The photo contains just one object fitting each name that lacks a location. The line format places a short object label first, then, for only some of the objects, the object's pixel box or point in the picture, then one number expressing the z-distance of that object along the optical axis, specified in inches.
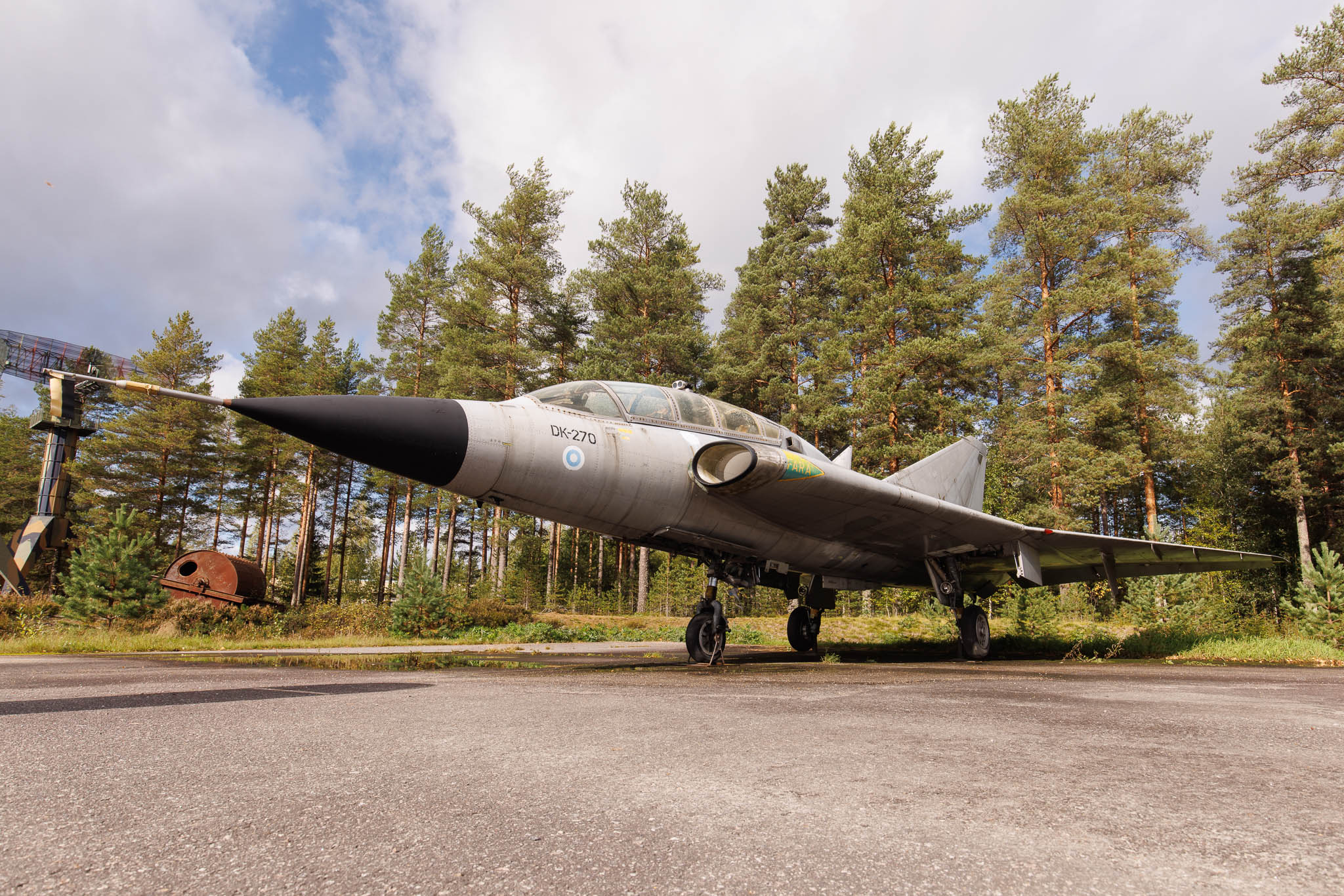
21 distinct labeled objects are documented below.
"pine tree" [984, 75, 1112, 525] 932.6
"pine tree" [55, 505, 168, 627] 512.1
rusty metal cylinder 573.0
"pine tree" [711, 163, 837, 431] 1111.6
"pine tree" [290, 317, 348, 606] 1302.9
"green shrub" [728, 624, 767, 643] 621.9
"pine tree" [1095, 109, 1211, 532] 978.7
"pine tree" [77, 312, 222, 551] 1299.2
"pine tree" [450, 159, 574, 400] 1105.4
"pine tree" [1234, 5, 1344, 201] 734.5
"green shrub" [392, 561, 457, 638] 573.9
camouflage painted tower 757.3
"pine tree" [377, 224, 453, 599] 1419.8
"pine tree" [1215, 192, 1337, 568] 997.8
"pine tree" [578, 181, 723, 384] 1098.1
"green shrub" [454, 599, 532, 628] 631.8
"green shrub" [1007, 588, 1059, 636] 542.0
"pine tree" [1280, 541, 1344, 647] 429.4
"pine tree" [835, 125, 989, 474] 922.1
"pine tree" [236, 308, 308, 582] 1373.0
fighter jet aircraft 213.8
